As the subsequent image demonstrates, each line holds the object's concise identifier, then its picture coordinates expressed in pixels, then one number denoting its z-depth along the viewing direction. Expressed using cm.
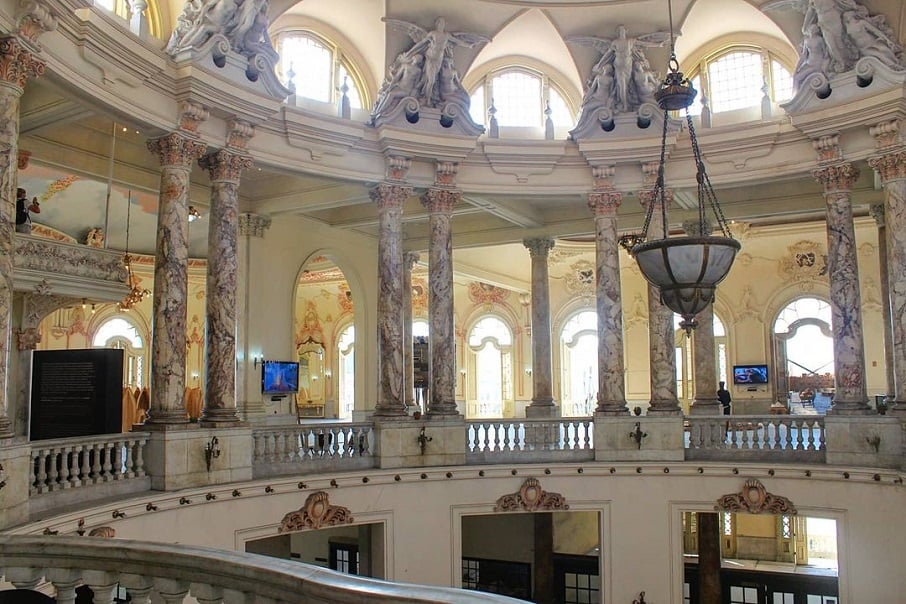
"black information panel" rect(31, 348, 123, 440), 1341
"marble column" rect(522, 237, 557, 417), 2000
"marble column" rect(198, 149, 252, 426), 1302
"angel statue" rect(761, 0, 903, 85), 1415
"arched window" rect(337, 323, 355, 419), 3525
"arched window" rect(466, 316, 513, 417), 3409
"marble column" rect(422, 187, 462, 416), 1569
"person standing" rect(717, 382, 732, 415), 1984
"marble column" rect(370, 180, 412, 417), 1524
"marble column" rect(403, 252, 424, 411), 2105
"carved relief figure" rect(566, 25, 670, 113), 1634
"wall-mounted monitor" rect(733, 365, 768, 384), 2578
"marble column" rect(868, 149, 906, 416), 1382
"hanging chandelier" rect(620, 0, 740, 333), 810
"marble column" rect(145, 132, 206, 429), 1222
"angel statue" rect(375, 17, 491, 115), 1586
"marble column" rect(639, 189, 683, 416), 1581
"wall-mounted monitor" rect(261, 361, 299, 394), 1880
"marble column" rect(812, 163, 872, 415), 1445
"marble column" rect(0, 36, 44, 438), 902
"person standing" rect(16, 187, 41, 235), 1249
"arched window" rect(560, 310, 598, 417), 3092
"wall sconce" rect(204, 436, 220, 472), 1233
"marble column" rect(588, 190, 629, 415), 1606
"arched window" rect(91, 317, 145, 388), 2948
